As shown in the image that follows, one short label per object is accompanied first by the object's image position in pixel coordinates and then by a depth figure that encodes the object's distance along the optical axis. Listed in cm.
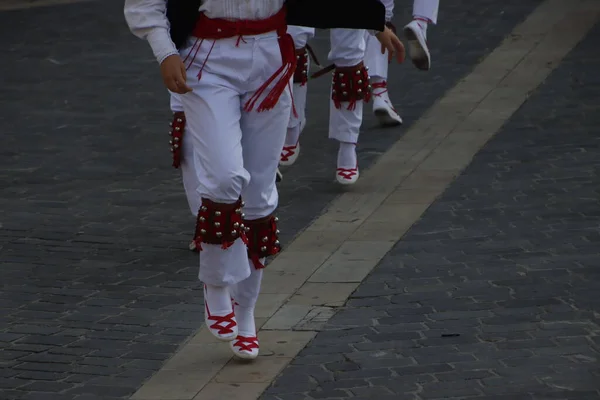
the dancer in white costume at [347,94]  1669
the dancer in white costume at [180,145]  1375
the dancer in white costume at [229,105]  1052
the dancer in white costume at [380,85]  2006
